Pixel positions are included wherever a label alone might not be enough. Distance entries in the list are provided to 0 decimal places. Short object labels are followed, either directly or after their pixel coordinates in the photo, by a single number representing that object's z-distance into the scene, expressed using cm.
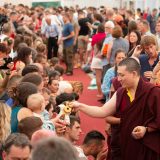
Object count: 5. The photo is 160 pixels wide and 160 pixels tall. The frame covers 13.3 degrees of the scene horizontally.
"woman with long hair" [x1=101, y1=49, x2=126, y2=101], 1021
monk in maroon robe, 674
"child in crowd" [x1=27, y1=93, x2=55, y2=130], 694
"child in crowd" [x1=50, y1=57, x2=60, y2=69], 1335
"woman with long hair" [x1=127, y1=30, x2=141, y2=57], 1257
